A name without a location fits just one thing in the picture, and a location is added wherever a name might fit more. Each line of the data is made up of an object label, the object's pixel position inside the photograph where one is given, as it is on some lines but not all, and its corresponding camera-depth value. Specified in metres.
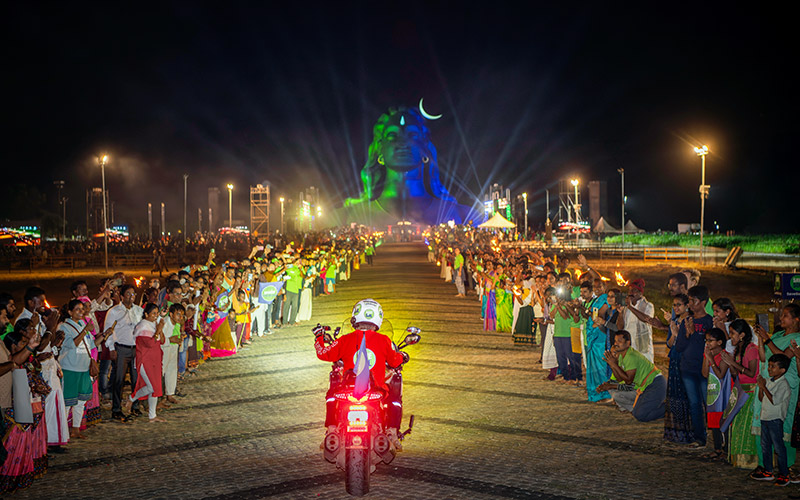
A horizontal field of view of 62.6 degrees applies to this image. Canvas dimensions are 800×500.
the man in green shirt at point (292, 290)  16.15
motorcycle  5.43
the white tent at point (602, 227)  71.62
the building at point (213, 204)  82.88
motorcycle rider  5.88
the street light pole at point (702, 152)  36.44
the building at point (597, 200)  77.69
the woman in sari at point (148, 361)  8.01
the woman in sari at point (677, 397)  7.02
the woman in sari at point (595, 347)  8.94
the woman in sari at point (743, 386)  6.11
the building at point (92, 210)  55.97
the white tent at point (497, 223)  43.91
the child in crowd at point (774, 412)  5.80
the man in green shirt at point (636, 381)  7.94
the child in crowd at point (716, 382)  6.47
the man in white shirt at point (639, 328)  8.70
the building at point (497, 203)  66.53
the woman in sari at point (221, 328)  12.12
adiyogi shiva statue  102.31
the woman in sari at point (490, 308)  15.46
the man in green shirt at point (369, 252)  41.50
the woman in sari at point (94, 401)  7.39
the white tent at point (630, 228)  70.62
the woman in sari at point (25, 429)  5.66
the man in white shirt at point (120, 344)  8.01
